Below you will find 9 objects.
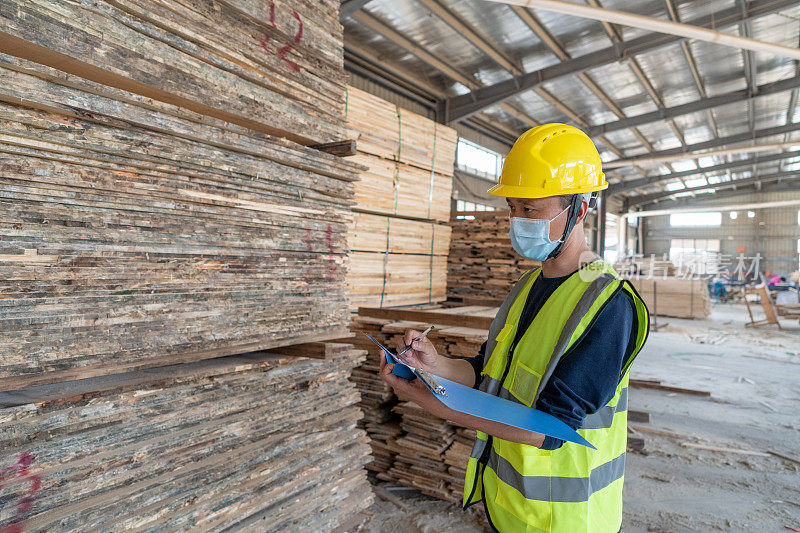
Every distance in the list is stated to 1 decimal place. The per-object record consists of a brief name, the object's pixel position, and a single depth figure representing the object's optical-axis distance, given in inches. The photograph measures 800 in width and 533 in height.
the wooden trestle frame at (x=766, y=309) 518.3
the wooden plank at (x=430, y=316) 173.6
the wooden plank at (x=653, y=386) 281.2
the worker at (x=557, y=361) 57.0
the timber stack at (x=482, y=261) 244.8
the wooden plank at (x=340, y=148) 108.6
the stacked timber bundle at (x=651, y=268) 767.7
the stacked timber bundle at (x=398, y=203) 177.9
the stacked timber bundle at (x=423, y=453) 157.3
